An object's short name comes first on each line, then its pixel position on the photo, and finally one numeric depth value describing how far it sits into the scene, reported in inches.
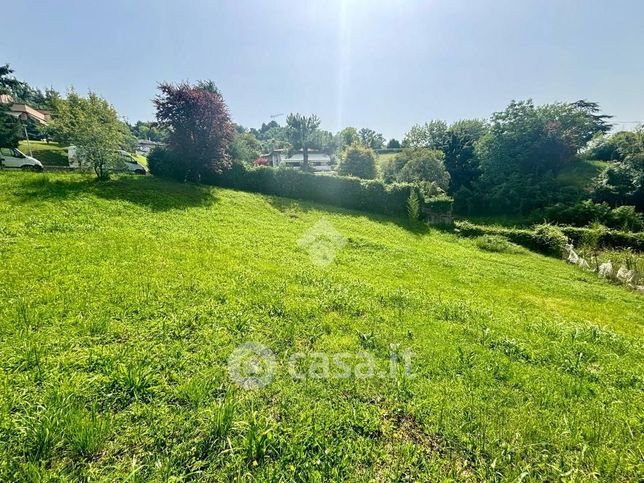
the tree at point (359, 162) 1047.6
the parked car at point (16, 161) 546.3
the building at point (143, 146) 2404.8
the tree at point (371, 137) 3262.8
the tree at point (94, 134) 442.6
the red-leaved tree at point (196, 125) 542.3
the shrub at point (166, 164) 595.5
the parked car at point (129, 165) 497.9
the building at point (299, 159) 2379.4
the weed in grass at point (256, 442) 87.9
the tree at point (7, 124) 706.3
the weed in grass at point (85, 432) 82.3
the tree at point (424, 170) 1015.0
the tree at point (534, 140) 1011.9
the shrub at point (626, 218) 687.1
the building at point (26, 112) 1300.4
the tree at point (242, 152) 928.6
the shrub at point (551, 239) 538.6
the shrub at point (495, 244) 536.7
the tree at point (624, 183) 791.1
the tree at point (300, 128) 2068.2
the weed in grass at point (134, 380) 103.6
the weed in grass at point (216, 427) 88.7
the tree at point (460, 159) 1159.6
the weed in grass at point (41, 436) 79.7
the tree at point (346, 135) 2869.1
